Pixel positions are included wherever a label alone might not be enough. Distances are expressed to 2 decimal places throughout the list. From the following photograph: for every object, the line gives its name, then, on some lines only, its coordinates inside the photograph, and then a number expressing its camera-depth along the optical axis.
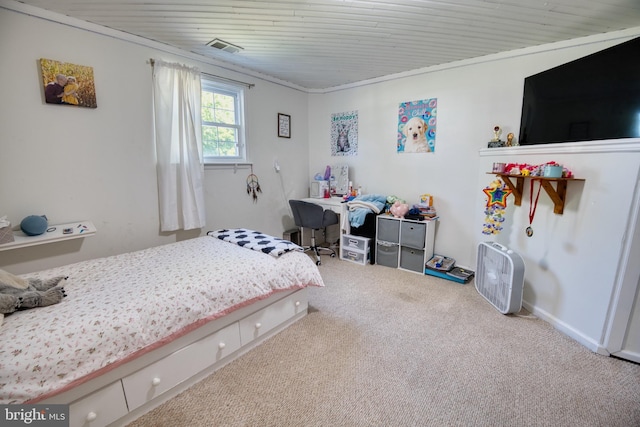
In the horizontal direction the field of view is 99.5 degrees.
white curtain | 2.55
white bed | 1.12
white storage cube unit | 3.08
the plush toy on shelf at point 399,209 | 3.22
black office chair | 3.31
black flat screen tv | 1.77
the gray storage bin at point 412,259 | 3.15
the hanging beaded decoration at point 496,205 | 2.40
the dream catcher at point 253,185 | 3.47
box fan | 2.19
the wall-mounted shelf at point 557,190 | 2.01
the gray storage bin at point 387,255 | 3.33
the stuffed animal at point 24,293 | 1.28
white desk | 3.54
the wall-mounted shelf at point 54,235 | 1.78
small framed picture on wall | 3.76
